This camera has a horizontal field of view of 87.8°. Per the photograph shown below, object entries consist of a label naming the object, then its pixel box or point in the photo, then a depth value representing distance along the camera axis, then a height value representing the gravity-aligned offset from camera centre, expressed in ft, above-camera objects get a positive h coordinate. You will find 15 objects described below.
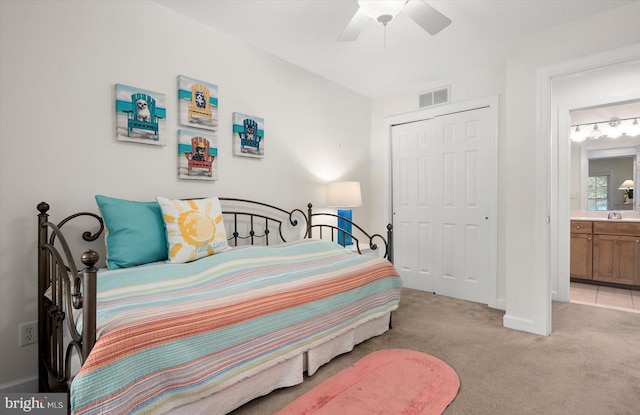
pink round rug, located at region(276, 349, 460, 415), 5.24 -3.15
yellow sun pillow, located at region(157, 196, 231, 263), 6.54 -0.46
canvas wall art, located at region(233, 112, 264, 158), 9.04 +2.02
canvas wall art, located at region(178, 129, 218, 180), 7.96 +1.29
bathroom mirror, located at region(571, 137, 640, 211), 14.49 +1.61
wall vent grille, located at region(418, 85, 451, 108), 12.00 +4.11
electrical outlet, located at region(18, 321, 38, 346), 5.82 -2.23
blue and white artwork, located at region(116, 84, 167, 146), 6.95 +2.01
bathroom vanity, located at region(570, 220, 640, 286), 12.89 -1.73
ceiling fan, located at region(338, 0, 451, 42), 5.95 +3.63
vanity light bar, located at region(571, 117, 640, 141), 14.25 +3.54
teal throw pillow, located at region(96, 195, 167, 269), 6.07 -0.50
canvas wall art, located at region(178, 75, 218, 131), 7.91 +2.57
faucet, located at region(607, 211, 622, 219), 14.44 -0.28
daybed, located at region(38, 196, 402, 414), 3.73 -1.53
